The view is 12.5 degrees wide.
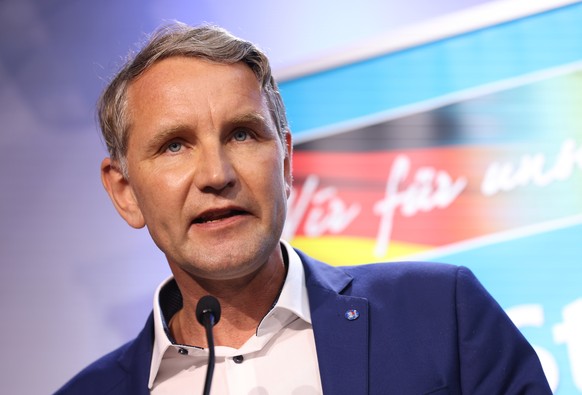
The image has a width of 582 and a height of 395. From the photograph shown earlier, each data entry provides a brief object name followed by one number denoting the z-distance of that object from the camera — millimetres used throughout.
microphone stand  2223
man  2349
